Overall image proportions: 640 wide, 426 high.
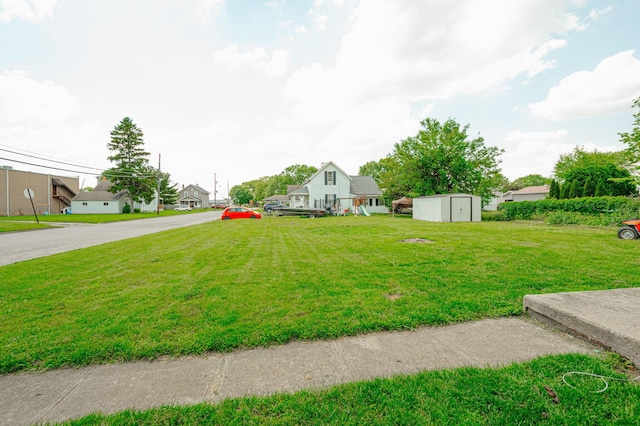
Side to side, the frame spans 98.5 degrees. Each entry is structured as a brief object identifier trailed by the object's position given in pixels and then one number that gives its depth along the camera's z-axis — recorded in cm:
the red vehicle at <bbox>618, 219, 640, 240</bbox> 905
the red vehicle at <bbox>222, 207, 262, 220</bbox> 2469
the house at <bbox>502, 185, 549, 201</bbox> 5308
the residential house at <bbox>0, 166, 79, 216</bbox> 3588
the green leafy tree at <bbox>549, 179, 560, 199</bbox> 2480
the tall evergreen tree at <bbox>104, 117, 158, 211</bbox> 3909
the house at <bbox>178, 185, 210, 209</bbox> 7688
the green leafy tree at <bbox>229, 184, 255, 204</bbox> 9018
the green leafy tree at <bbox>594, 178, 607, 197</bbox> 2011
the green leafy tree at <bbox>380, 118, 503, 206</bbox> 2447
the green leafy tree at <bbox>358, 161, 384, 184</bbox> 6233
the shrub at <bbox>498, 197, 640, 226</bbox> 1456
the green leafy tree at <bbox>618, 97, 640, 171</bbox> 1430
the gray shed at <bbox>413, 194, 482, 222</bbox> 1984
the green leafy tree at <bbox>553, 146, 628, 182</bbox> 3853
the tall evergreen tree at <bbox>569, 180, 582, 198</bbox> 2214
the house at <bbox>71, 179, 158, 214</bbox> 4328
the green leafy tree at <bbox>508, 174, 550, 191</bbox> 7608
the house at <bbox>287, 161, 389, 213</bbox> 3384
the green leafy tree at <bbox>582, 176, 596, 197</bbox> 2131
